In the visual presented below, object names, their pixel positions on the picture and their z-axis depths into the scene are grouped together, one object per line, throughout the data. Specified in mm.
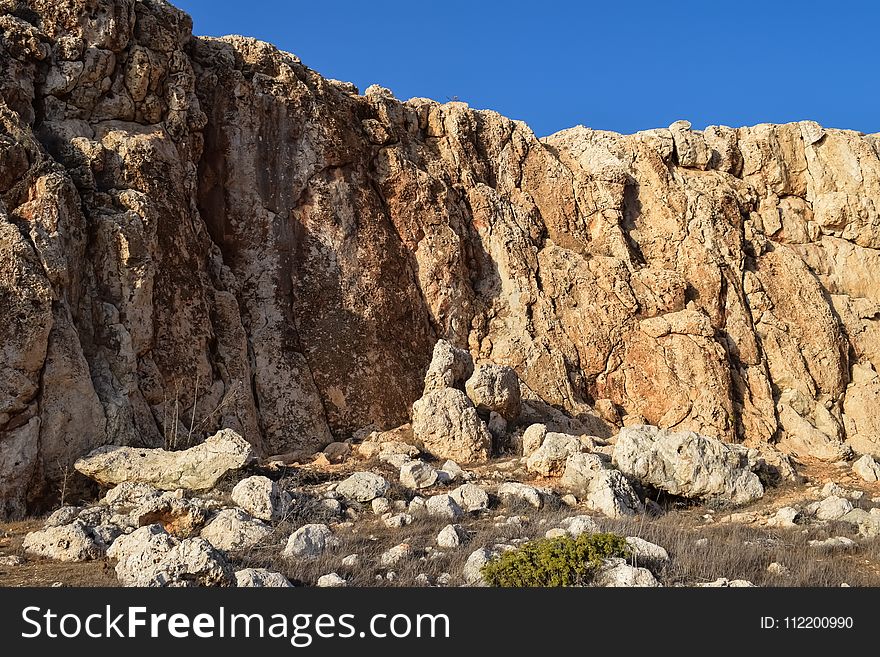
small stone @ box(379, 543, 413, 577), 7855
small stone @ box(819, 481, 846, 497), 12703
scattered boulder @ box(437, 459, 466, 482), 12362
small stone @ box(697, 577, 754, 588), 7123
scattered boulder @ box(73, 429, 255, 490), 10883
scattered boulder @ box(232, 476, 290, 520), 9695
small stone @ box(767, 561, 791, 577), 8070
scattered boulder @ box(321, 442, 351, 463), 14586
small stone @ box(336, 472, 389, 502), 10844
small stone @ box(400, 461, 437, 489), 11883
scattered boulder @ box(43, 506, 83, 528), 8867
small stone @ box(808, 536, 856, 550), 9508
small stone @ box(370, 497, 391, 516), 10438
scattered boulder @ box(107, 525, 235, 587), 6594
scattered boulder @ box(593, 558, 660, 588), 7148
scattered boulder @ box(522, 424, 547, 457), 14336
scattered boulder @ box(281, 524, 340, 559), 7992
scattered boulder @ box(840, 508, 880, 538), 10270
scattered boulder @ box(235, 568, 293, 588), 6668
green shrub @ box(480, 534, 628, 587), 7125
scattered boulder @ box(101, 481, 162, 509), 9953
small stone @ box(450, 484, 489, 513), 10777
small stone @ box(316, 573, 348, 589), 6923
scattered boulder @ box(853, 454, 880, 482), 14423
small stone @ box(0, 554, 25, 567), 7634
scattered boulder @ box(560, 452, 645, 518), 11195
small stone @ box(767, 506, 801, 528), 10836
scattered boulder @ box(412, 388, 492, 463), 14211
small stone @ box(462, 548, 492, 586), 7395
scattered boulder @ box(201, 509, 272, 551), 8367
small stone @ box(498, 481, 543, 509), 11180
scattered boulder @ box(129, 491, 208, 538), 8906
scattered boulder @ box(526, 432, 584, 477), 12984
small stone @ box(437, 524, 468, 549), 8724
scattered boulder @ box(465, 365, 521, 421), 15227
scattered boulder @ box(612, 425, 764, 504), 12461
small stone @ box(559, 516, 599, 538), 9250
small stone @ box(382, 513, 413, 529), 9711
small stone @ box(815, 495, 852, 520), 11289
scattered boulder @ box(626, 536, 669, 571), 7957
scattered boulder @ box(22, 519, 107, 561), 7801
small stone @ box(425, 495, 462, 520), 10266
